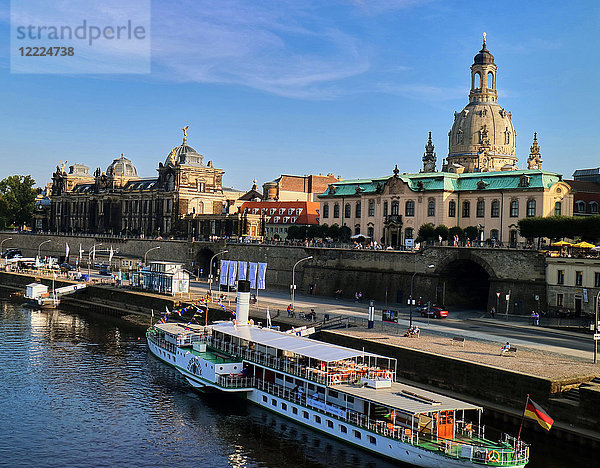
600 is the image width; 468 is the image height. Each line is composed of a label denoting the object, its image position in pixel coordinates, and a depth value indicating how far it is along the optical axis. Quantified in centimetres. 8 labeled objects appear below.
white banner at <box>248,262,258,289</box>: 6999
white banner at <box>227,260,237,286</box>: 7371
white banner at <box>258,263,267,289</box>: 6906
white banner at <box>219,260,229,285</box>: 7522
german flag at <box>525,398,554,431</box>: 3073
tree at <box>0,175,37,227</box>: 17625
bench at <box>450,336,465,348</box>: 4938
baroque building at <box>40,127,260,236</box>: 13438
